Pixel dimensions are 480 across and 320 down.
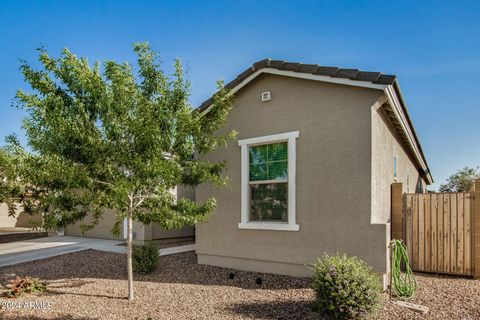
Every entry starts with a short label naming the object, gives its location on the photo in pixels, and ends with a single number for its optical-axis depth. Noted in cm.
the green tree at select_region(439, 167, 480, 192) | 3262
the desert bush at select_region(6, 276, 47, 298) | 646
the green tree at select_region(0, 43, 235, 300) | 538
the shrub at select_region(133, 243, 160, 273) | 822
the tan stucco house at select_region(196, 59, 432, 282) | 676
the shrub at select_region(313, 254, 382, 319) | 485
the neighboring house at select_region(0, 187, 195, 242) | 1304
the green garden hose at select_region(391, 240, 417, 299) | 623
